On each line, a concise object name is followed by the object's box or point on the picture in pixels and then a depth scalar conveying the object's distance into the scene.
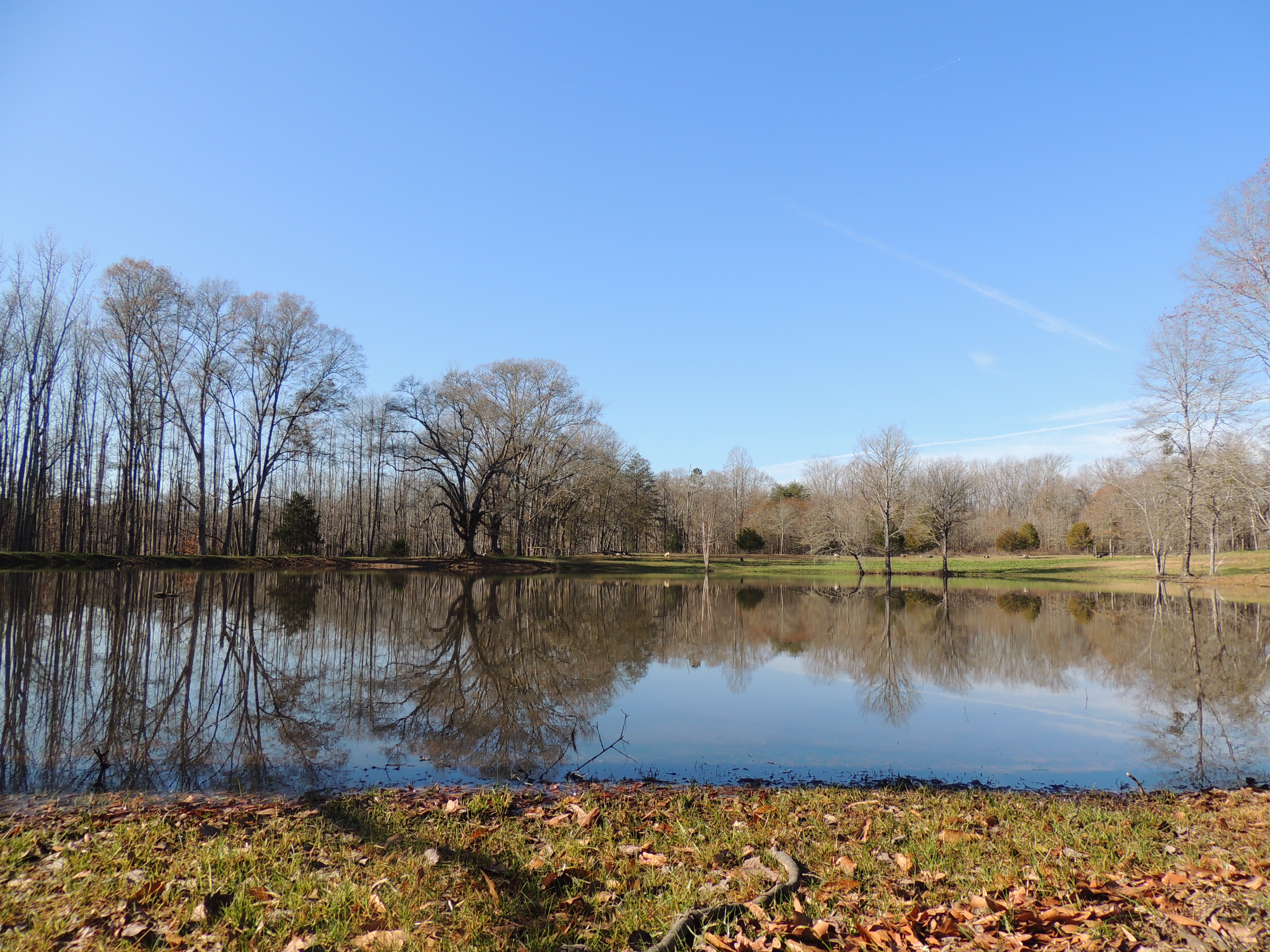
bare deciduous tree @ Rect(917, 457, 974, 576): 45.19
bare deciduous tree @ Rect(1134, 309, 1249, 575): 26.03
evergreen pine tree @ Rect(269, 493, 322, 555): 42.03
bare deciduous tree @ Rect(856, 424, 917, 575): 41.56
